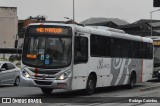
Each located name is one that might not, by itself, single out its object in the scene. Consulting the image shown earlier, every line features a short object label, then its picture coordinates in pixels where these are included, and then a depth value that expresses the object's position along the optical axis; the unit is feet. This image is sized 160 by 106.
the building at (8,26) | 330.75
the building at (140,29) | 352.49
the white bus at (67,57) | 58.18
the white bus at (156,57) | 104.63
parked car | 83.77
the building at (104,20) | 442.50
